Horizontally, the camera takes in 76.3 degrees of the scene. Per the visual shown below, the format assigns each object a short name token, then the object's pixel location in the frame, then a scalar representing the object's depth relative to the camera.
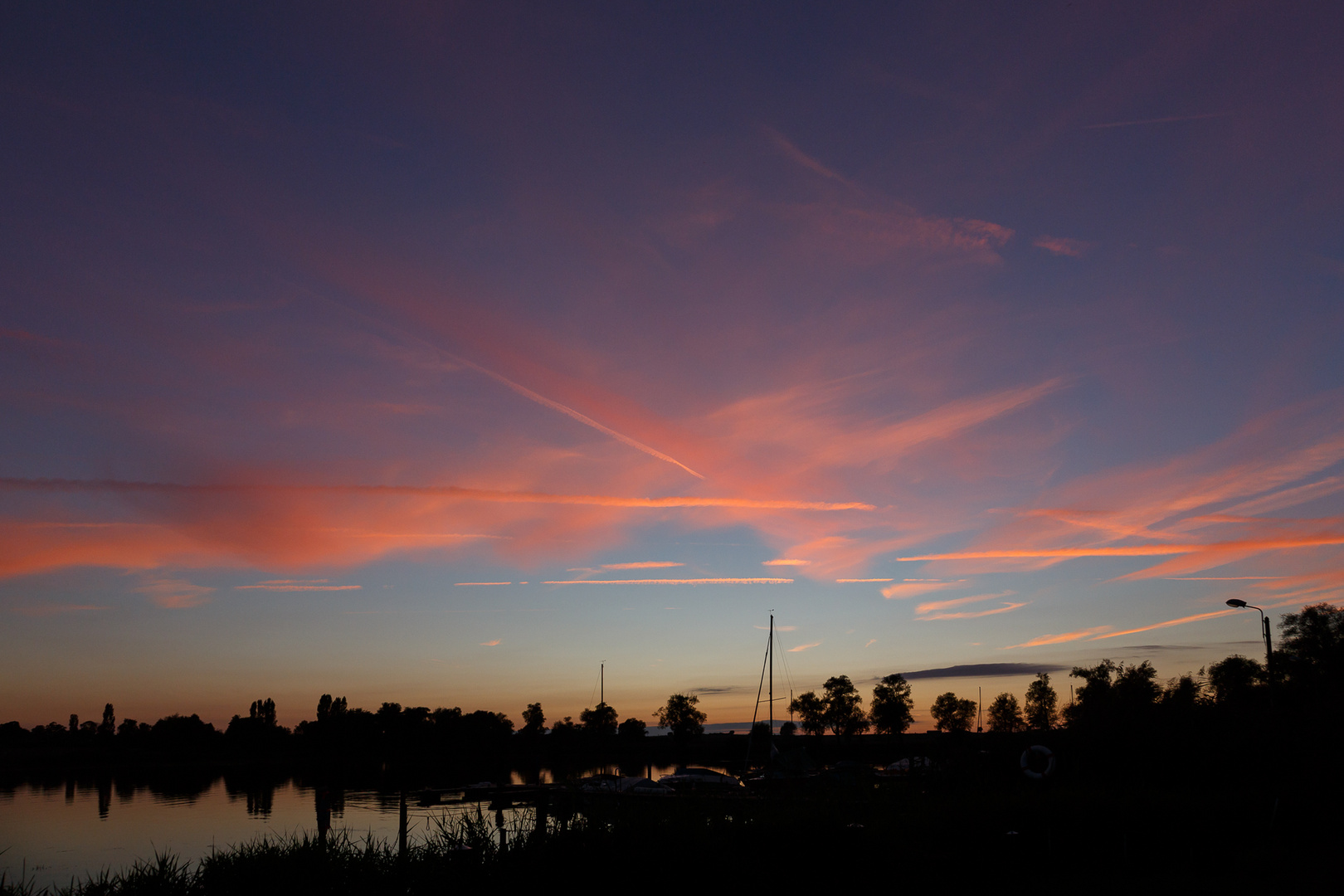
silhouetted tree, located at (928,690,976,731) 177.38
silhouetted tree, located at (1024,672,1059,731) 150.88
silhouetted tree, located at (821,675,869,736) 161.88
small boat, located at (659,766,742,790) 42.07
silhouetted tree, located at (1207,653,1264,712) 46.58
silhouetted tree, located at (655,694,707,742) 169.50
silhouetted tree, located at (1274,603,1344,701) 38.72
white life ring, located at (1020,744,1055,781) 24.44
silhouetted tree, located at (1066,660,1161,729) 29.72
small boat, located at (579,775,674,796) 30.40
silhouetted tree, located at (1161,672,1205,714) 30.22
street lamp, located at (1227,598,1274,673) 33.59
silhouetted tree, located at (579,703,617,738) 169.50
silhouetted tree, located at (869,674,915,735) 160.88
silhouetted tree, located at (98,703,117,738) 154.88
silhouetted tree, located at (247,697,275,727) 159.75
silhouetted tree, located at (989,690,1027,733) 161.74
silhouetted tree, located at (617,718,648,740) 181.88
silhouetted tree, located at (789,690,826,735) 164.12
